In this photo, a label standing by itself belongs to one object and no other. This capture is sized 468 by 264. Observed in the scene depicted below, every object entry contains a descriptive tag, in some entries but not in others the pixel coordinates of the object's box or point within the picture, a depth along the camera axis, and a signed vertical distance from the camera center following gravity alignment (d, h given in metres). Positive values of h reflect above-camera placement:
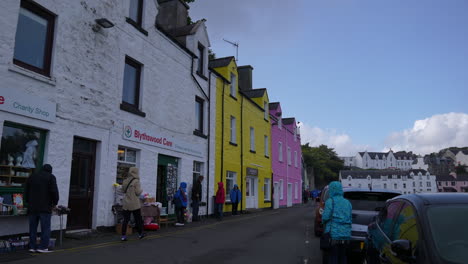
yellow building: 20.95 +3.58
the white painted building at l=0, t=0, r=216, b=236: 8.95 +2.67
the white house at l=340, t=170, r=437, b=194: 125.06 +4.67
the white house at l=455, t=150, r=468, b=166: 158.88 +15.68
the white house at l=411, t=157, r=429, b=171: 160.50 +12.80
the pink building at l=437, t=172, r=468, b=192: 124.06 +3.97
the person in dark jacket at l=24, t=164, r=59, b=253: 7.96 -0.29
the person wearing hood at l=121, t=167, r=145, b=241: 10.18 -0.28
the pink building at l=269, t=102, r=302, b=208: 32.72 +3.15
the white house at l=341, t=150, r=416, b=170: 168.88 +14.98
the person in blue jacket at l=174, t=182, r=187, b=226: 14.64 -0.50
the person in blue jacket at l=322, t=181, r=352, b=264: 5.86 -0.48
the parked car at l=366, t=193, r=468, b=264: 3.45 -0.38
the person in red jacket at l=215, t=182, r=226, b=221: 17.67 -0.39
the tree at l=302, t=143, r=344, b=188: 96.94 +8.23
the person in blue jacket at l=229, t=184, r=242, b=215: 20.47 -0.22
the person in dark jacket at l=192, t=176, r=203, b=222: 16.25 -0.24
